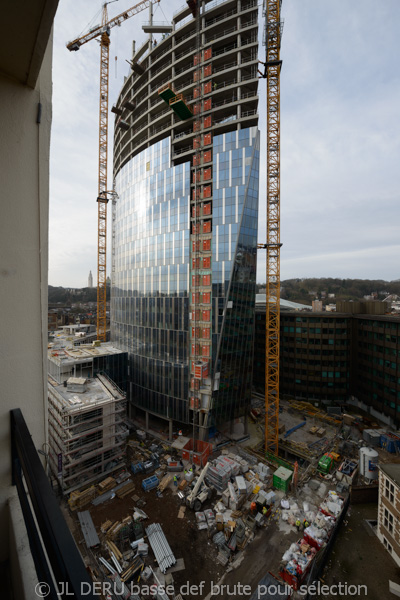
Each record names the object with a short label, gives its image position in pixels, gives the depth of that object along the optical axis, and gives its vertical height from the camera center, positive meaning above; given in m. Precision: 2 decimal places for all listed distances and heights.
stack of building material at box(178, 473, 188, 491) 22.23 -17.12
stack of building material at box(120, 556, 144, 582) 14.80 -16.78
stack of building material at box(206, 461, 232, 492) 21.73 -16.14
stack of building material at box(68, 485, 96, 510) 20.14 -16.95
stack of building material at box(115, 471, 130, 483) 22.95 -17.16
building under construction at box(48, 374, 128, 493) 21.59 -12.97
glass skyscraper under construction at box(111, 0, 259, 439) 27.98 +8.37
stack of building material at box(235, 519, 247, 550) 17.08 -16.78
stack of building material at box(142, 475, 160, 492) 21.84 -16.84
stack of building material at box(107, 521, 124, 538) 17.42 -16.82
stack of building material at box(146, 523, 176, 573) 15.54 -16.67
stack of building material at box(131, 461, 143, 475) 24.09 -16.93
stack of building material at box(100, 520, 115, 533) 17.86 -16.90
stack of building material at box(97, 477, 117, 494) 21.75 -16.97
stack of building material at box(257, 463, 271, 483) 22.92 -16.66
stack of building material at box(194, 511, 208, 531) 18.29 -17.03
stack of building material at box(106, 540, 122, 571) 16.02 -16.85
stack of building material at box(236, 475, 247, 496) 20.69 -16.17
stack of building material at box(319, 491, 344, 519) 19.41 -16.88
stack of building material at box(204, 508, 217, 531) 18.22 -16.92
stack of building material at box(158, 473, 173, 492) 22.06 -17.13
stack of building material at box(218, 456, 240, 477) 23.01 -16.11
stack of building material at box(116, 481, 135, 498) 21.25 -17.08
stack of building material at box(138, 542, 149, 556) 16.25 -16.76
